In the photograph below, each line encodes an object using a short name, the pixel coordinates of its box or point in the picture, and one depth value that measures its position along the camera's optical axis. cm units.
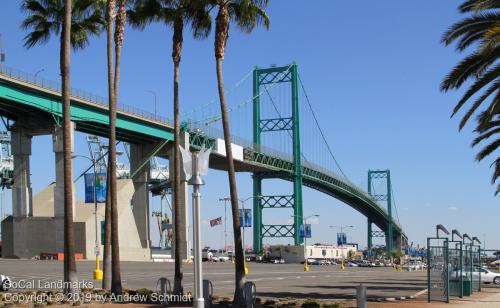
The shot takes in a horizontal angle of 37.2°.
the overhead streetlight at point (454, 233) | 2797
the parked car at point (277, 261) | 10501
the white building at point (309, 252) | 11269
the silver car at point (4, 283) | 2572
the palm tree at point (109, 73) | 2477
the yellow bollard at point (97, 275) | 3578
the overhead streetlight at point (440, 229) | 2632
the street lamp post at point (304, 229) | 10192
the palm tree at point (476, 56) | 2094
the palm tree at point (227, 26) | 2283
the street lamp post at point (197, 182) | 1255
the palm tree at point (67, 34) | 2173
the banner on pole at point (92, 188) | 6731
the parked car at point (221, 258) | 11079
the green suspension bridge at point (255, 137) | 6256
